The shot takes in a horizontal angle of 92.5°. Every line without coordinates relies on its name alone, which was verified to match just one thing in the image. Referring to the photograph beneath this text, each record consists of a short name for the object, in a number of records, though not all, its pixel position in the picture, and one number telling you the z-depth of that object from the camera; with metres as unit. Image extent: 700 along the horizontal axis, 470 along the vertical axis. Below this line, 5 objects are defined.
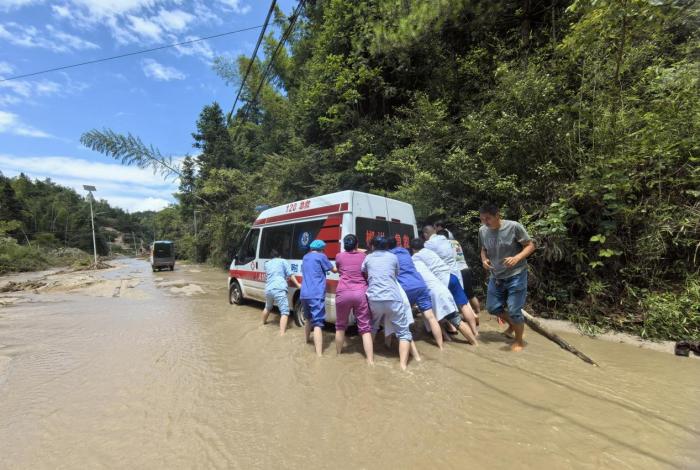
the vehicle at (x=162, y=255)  23.27
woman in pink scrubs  4.21
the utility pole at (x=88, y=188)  33.87
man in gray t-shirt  4.18
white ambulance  5.30
